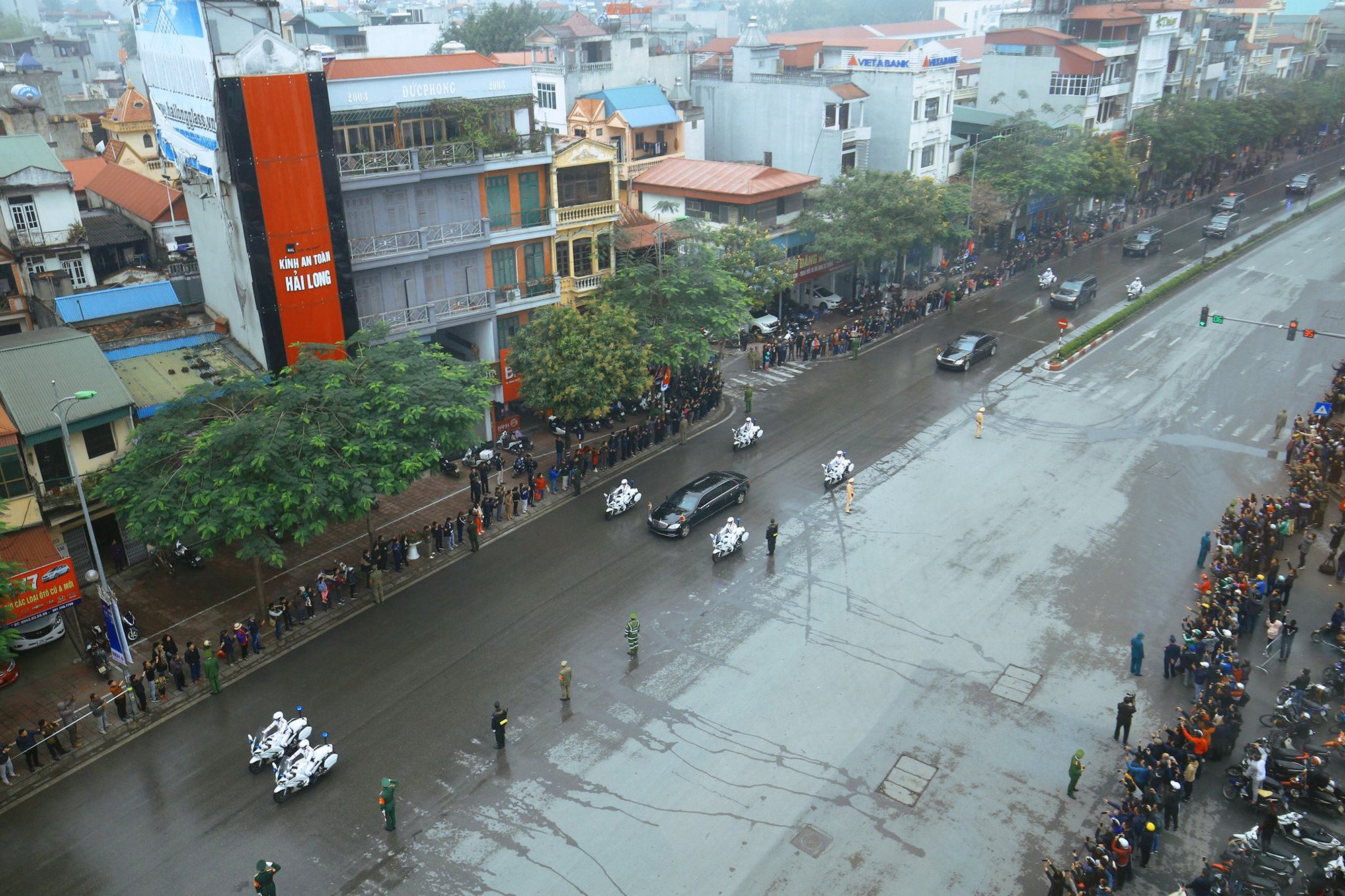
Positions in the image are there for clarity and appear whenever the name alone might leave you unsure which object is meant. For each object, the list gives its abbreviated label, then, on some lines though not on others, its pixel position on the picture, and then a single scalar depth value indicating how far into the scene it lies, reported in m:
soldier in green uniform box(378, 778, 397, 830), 20.33
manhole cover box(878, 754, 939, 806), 21.89
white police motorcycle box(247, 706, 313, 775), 22.36
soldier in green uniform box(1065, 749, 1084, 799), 21.48
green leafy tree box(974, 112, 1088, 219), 61.12
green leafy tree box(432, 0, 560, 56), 93.75
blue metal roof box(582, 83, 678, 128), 59.44
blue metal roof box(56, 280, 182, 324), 34.94
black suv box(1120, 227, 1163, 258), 65.19
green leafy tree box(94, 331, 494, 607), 25.75
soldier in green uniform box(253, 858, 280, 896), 18.41
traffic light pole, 36.38
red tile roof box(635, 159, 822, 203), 52.28
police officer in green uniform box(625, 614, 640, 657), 26.36
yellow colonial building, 41.25
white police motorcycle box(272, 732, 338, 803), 21.50
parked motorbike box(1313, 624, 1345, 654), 26.98
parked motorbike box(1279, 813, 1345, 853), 20.00
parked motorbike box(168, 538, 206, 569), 30.98
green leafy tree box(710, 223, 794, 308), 45.88
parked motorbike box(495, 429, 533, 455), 39.06
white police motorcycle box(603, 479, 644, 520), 34.25
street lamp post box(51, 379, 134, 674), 23.39
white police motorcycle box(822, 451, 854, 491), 36.19
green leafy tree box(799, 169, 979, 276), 51.47
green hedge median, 50.88
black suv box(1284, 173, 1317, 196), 79.50
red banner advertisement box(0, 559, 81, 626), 24.95
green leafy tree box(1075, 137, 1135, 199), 64.56
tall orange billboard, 30.84
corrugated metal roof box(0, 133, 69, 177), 39.50
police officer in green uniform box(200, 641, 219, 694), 24.95
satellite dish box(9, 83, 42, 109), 56.09
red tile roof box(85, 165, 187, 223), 45.97
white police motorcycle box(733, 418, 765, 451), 38.99
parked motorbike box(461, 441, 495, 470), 37.53
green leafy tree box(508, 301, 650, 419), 35.59
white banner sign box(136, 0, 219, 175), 30.94
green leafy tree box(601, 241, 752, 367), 38.97
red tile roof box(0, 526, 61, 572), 25.61
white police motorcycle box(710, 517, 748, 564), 31.30
